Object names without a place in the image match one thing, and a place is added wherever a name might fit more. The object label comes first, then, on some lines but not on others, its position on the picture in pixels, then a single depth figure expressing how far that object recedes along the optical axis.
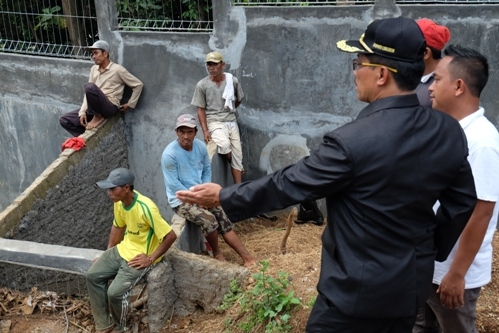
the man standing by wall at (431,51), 3.57
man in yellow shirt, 4.86
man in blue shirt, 5.78
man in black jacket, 2.31
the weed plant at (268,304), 4.21
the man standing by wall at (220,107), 7.46
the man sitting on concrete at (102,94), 8.08
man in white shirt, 2.78
